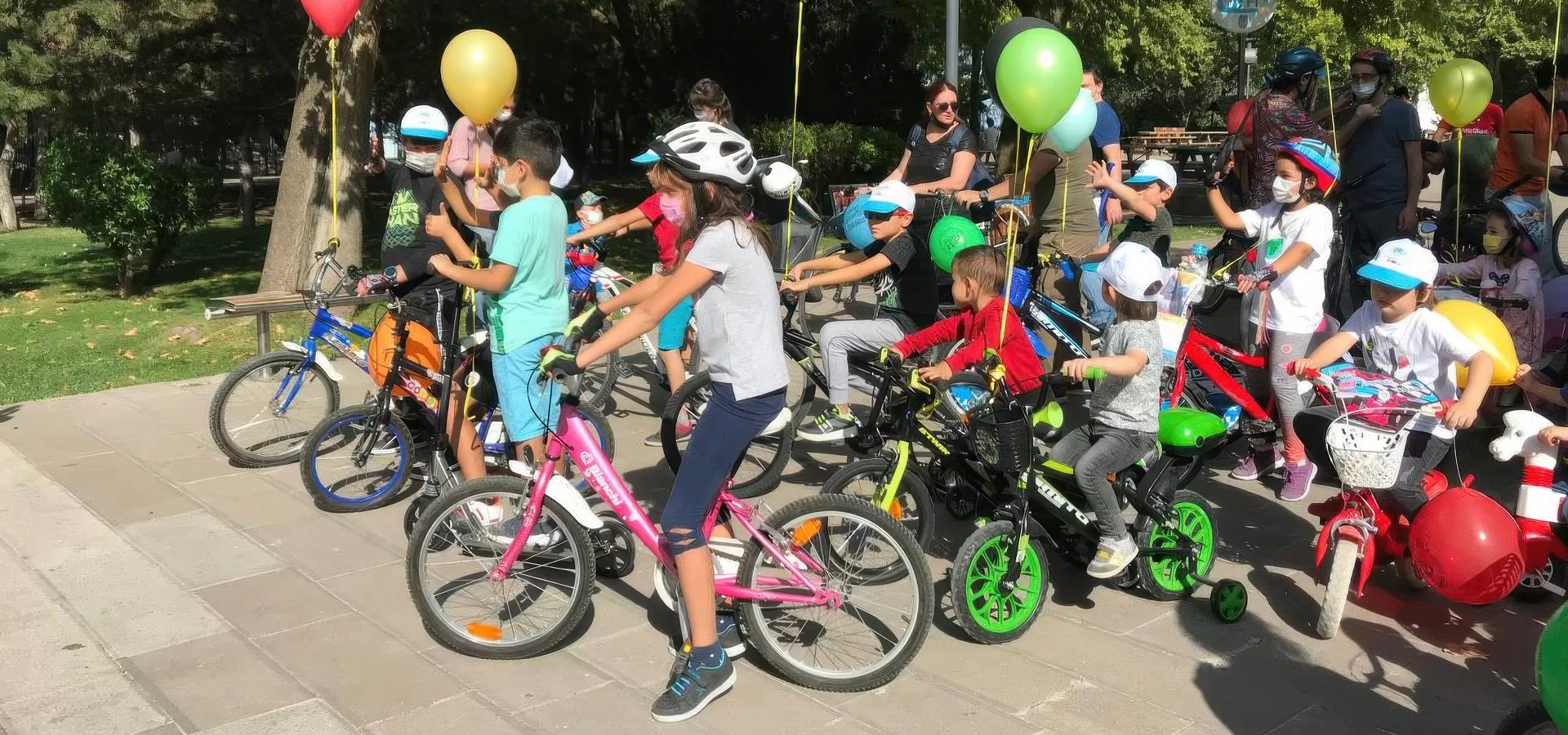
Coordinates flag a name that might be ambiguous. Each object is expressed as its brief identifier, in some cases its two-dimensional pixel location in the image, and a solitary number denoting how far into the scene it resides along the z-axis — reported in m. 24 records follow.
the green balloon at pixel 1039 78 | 5.87
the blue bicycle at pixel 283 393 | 6.45
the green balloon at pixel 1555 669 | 2.77
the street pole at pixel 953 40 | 10.52
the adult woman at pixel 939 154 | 7.70
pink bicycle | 4.10
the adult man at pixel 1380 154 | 7.57
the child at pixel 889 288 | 6.04
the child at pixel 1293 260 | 5.89
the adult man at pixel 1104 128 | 7.97
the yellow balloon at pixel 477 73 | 6.50
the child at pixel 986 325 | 5.43
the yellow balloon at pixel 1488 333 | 4.94
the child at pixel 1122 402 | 4.53
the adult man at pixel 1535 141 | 8.17
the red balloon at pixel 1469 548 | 4.34
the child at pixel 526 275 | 4.84
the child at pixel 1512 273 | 6.55
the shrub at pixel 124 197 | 13.05
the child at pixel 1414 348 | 4.62
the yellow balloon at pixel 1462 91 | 8.47
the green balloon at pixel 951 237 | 6.64
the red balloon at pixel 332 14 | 7.44
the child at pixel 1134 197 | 6.86
